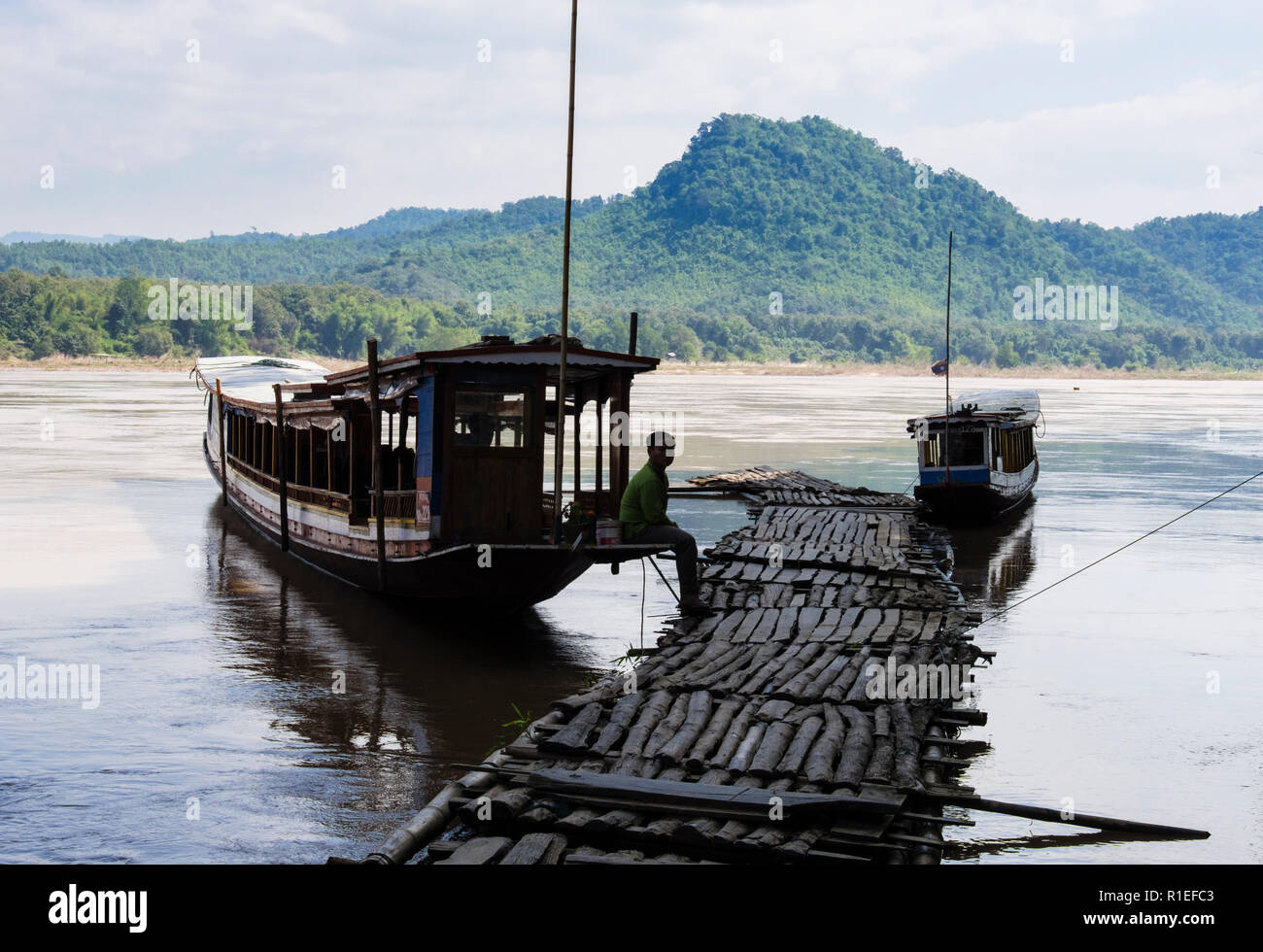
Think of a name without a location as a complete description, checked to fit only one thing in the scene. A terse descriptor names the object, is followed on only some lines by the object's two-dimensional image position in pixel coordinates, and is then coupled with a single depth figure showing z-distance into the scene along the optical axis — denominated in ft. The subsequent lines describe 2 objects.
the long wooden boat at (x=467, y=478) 43.86
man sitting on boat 42.14
